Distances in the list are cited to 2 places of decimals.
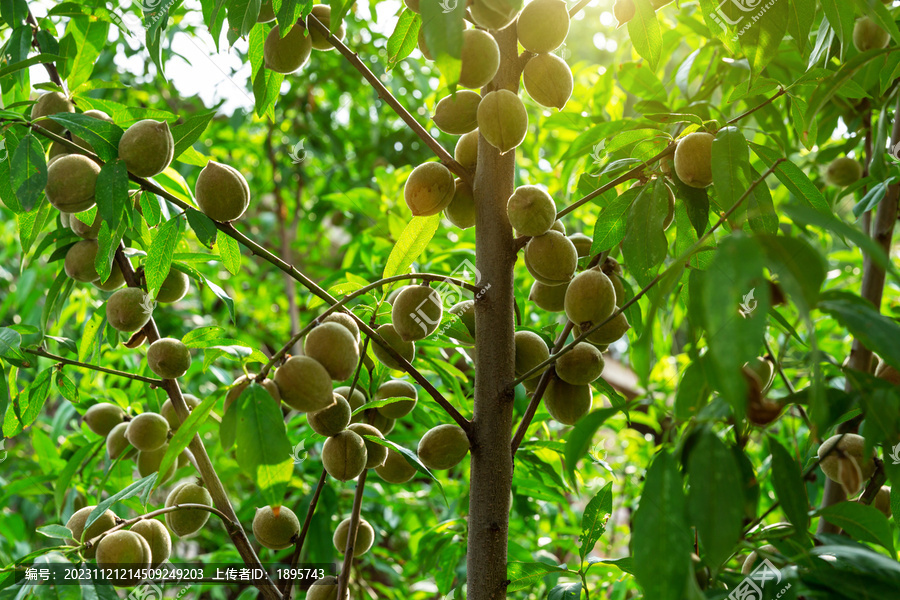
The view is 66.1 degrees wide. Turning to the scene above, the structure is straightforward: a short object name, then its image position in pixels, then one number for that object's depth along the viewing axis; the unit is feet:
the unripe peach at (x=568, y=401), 2.60
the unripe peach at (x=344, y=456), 2.29
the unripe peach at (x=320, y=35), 2.52
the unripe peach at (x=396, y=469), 2.65
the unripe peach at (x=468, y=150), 2.71
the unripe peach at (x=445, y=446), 2.41
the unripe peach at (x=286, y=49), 2.41
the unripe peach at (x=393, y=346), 2.50
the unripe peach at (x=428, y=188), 2.48
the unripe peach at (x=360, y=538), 2.82
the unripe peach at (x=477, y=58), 2.08
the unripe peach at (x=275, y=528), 2.53
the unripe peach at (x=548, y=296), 2.83
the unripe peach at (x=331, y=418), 2.20
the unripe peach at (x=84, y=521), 2.49
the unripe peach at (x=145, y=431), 2.73
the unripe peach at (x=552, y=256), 2.43
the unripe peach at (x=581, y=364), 2.47
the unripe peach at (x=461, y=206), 2.67
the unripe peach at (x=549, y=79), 2.46
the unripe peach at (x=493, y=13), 1.84
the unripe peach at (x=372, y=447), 2.45
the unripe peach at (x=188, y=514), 2.66
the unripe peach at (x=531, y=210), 2.33
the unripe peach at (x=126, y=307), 2.58
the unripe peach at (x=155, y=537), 2.41
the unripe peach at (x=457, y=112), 2.43
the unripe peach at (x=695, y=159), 2.16
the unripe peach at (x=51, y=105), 2.74
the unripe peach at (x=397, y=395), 2.71
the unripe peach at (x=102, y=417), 3.13
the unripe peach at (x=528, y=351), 2.64
